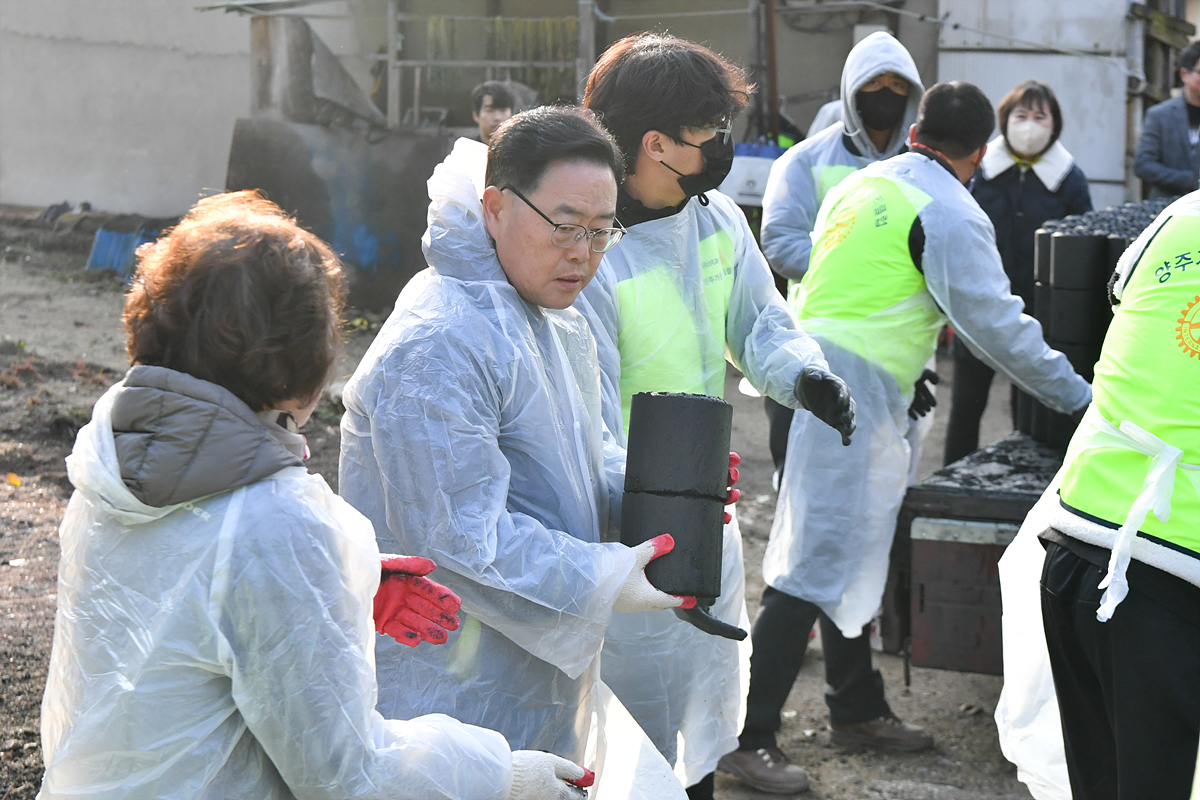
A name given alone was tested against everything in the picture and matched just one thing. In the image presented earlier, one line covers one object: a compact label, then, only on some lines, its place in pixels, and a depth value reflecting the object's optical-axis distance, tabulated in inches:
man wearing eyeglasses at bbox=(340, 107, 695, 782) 65.3
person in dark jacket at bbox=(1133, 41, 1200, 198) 230.8
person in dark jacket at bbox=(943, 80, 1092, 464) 198.5
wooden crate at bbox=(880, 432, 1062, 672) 124.7
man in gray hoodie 164.9
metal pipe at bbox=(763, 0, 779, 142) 348.5
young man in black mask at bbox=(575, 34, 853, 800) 94.7
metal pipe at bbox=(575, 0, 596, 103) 357.7
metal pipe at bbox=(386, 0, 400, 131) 366.6
